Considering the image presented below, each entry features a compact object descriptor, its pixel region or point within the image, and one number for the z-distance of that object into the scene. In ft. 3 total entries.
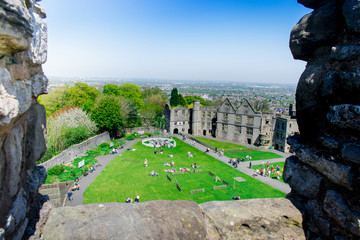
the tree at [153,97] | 238.07
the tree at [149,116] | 172.24
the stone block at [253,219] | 13.37
